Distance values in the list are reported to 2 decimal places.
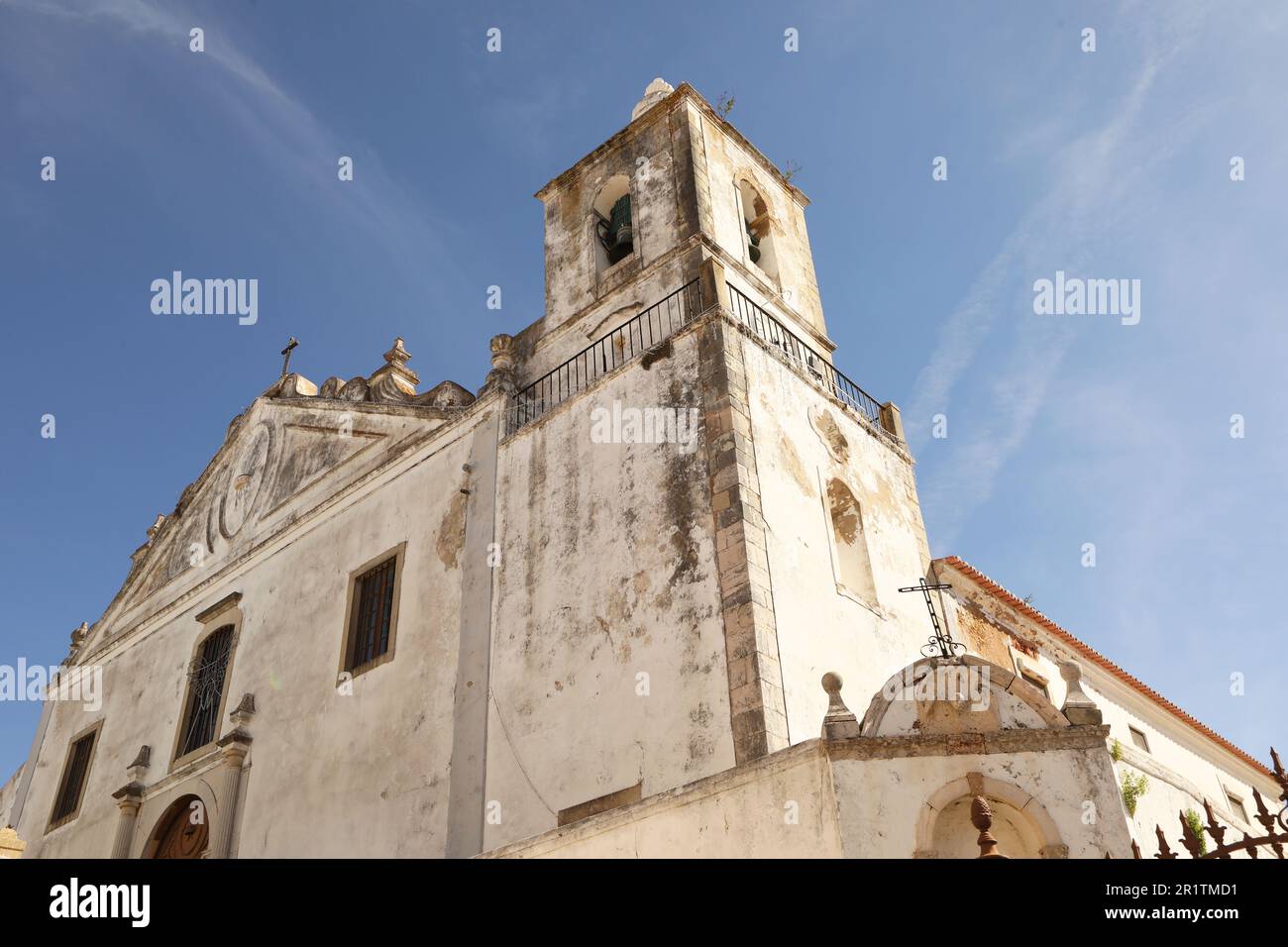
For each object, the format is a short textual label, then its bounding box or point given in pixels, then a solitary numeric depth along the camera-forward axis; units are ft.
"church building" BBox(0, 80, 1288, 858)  21.58
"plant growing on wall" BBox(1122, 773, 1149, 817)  28.07
